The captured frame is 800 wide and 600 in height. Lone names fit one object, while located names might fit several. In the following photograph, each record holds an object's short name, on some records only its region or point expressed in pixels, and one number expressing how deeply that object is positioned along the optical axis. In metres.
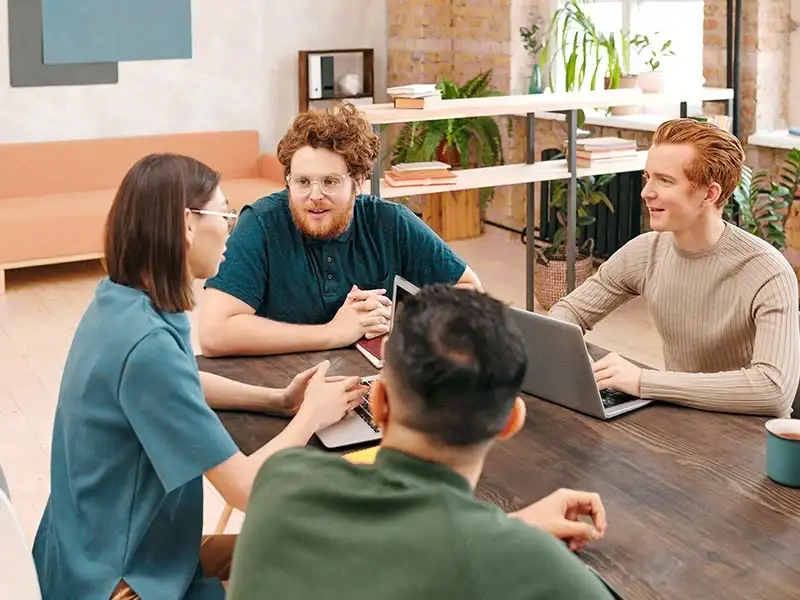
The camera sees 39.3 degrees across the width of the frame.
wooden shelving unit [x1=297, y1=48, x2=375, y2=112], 7.74
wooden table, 1.59
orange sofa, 6.39
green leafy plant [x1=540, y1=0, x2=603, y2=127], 6.59
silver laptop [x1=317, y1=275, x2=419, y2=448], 2.09
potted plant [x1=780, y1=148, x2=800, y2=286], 5.31
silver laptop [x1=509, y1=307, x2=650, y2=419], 2.13
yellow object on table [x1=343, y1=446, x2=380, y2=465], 1.99
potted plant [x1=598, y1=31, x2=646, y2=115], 6.34
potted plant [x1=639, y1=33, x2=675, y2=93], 5.80
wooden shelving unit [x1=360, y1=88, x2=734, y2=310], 5.03
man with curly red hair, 2.74
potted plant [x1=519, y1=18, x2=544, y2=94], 7.14
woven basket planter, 5.75
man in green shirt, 1.08
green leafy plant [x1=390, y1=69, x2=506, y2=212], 7.09
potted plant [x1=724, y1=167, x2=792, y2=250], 5.15
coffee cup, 1.84
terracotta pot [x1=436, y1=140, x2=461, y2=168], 7.22
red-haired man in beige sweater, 2.25
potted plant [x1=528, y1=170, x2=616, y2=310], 5.77
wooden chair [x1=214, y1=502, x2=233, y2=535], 2.68
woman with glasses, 1.75
